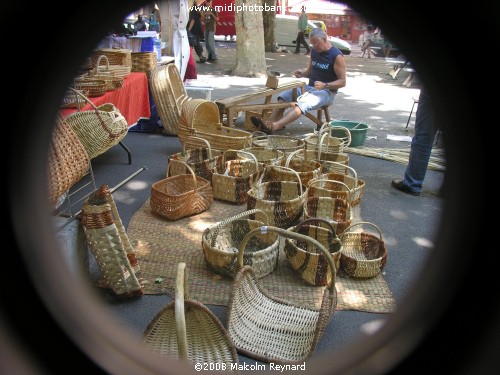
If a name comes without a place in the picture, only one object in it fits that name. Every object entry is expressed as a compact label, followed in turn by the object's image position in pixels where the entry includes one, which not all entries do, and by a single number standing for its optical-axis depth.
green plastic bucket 5.37
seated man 5.63
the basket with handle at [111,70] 4.59
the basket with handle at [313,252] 2.64
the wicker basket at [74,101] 3.73
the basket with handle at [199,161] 4.00
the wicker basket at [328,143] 4.50
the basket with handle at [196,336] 1.90
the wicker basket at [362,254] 2.75
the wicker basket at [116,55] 4.97
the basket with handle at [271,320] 2.10
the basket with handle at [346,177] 3.77
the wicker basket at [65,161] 2.49
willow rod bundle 4.92
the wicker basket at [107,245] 2.36
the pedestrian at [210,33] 12.49
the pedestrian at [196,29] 12.02
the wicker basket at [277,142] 4.75
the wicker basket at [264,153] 4.37
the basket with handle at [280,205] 3.30
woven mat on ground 2.55
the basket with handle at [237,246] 2.65
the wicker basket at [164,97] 5.17
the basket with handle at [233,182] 3.79
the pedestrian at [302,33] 15.24
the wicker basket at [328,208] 3.38
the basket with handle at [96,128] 3.60
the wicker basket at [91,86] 4.12
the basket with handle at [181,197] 3.39
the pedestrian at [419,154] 3.90
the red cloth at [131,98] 4.38
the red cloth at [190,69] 7.61
